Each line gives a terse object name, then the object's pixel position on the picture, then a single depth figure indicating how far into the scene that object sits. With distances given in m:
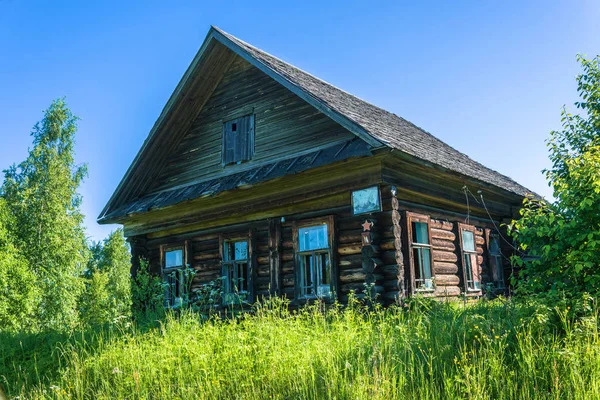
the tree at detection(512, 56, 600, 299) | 6.36
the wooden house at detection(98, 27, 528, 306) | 9.95
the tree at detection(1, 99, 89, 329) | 25.86
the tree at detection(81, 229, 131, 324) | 38.03
